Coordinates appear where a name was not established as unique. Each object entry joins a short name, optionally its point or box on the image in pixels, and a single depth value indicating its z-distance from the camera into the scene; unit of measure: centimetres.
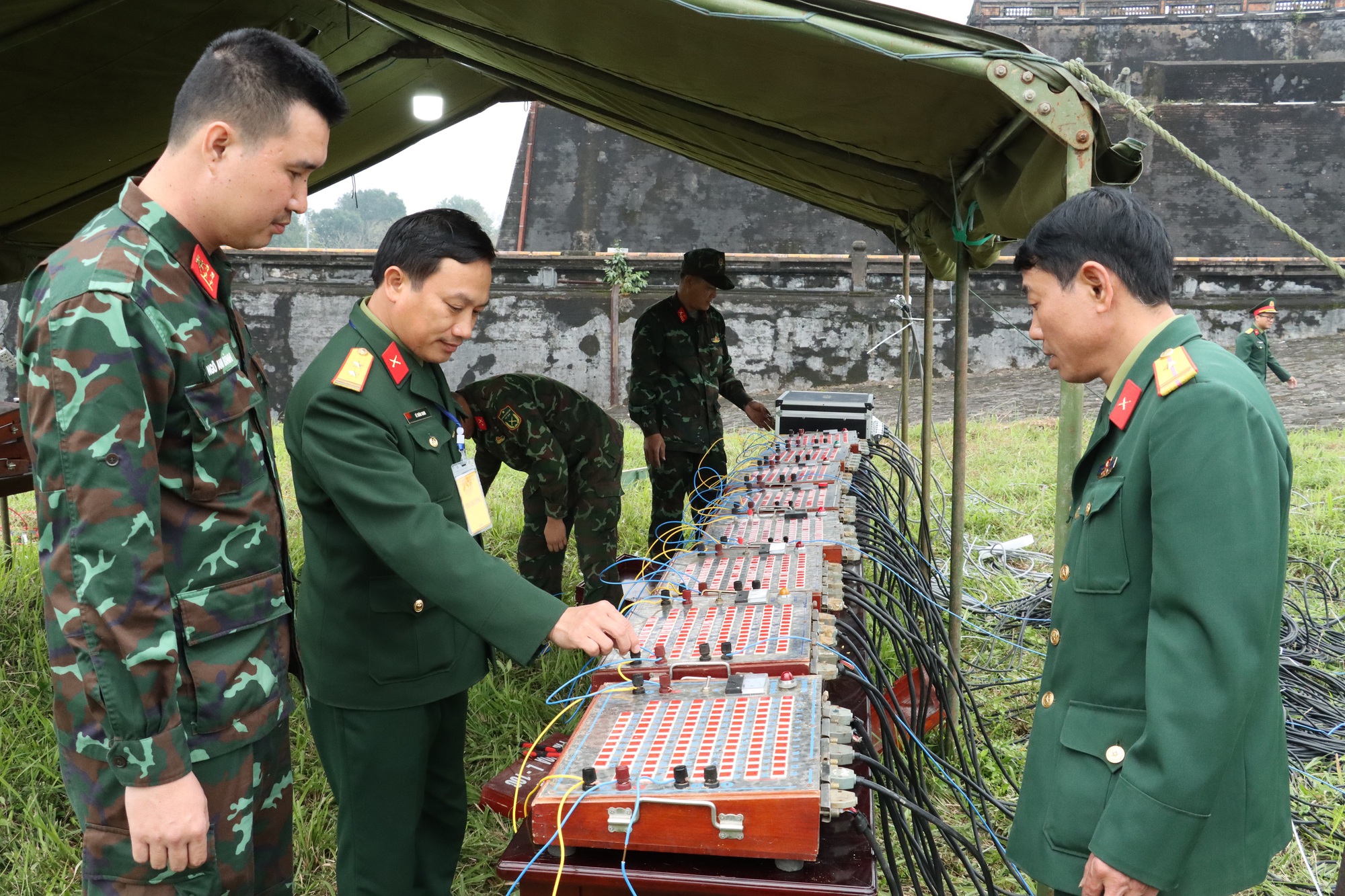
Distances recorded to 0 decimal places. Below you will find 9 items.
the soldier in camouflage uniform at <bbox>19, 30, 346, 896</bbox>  109
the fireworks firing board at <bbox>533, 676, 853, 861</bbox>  113
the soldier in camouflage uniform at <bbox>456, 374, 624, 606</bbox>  321
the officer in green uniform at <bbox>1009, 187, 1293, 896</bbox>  103
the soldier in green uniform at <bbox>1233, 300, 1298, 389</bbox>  897
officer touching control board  154
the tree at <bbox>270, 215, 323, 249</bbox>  4792
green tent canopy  154
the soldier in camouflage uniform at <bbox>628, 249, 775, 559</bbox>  448
